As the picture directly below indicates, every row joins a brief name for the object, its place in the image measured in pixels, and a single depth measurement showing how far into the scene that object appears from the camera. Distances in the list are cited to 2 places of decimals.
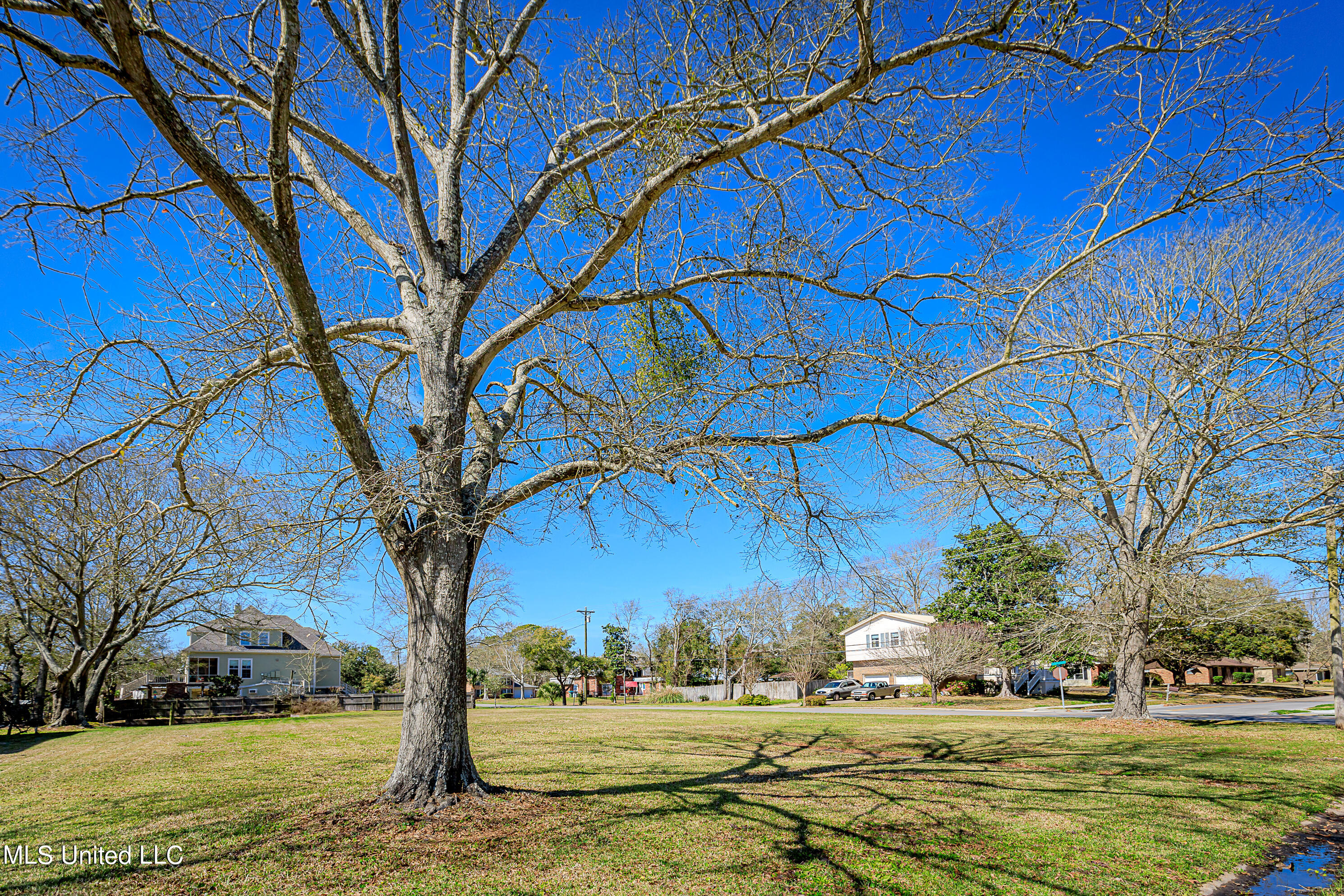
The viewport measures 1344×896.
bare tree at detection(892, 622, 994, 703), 31.42
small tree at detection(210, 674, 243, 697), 32.16
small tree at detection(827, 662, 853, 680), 44.28
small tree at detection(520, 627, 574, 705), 48.38
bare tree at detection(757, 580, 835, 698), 35.94
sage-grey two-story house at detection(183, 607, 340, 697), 40.47
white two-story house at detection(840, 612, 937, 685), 41.59
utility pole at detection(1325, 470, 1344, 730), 12.91
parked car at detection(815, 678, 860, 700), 39.12
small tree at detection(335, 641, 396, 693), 49.22
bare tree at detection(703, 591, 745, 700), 42.53
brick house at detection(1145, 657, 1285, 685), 47.16
